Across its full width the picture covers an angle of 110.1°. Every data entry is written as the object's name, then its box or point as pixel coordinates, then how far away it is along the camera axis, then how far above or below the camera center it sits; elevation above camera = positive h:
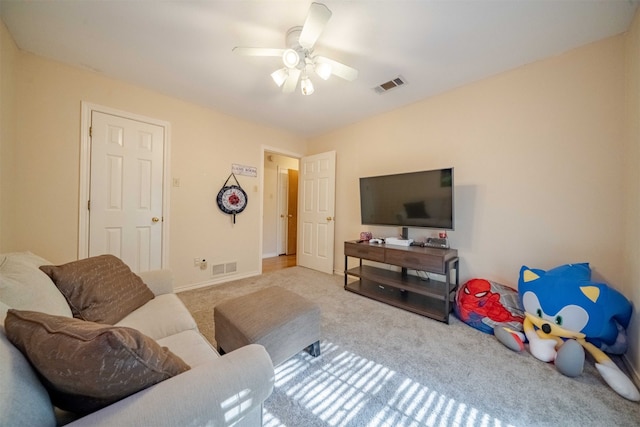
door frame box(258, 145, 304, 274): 3.54 +0.46
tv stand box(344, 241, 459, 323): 2.16 -0.74
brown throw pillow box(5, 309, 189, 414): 0.56 -0.39
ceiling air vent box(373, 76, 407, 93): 2.34 +1.42
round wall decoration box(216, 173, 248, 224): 3.14 +0.20
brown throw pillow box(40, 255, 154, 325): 1.17 -0.45
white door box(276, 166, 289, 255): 5.25 +0.06
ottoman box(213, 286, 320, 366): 1.33 -0.69
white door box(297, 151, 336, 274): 3.64 +0.05
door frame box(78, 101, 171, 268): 2.22 +0.39
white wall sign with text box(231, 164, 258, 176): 3.28 +0.65
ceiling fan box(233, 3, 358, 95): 1.41 +1.19
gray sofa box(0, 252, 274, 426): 0.53 -0.50
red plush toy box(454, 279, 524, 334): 1.91 -0.80
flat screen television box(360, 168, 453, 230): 2.31 +0.19
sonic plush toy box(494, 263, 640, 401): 1.42 -0.73
